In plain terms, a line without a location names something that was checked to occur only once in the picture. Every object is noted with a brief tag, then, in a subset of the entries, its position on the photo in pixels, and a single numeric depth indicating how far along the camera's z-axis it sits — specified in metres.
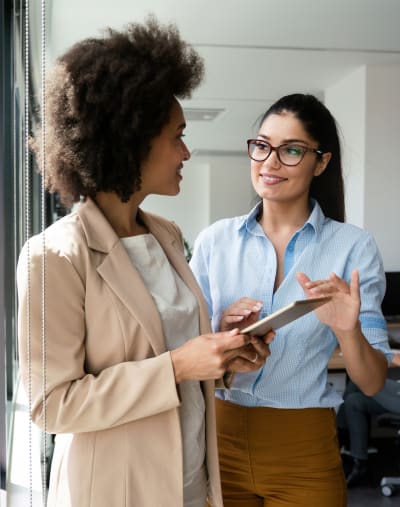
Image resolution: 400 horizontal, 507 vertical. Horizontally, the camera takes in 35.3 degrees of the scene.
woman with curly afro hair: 1.05
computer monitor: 5.20
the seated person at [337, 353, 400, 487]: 3.82
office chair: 3.67
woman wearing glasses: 1.49
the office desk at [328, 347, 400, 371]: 3.90
